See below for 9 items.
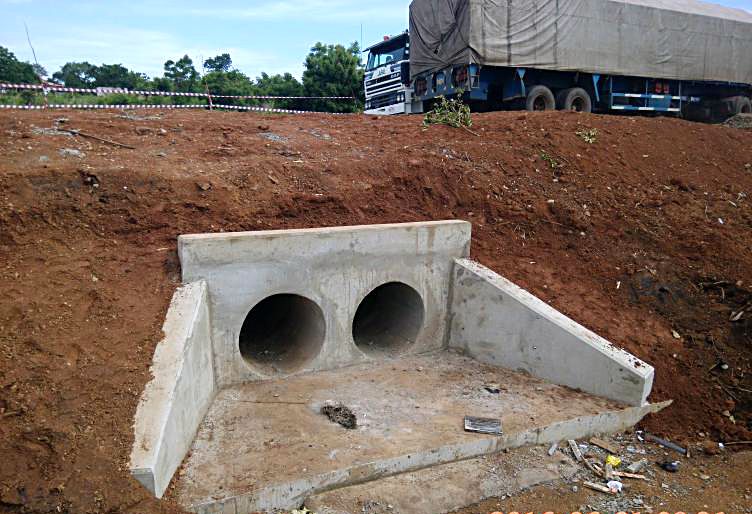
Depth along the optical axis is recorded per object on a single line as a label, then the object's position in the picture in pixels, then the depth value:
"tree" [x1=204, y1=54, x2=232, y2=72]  50.38
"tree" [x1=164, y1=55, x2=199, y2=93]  34.41
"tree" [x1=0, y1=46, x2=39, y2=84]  31.21
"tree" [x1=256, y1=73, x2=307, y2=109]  27.25
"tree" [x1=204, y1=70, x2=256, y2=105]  26.86
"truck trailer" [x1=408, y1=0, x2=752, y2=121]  13.20
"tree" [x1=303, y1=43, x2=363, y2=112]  25.55
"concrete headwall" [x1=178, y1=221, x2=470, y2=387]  5.69
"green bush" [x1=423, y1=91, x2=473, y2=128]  10.24
